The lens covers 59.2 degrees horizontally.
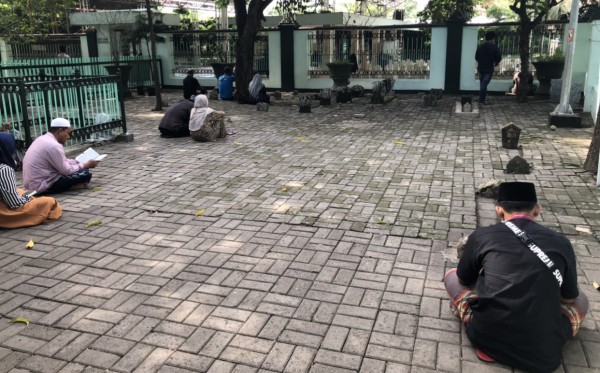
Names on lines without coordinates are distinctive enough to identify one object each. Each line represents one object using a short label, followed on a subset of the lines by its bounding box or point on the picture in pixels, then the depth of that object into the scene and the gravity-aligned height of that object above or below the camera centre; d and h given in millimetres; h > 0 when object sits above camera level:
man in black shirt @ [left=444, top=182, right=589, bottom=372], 2969 -1337
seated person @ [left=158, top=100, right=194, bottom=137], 10836 -1275
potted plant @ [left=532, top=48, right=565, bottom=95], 16078 -502
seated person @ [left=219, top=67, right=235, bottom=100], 17609 -937
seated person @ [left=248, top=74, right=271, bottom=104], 16250 -1064
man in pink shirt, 6582 -1285
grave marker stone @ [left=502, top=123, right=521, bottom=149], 9141 -1419
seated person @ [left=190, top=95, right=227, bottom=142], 10297 -1227
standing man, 14992 -159
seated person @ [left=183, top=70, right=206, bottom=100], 15548 -843
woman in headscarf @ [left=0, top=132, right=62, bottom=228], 5367 -1538
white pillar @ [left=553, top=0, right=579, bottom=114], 11141 -250
